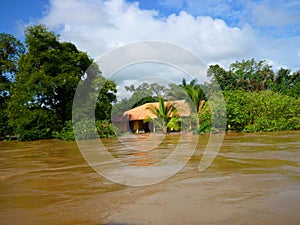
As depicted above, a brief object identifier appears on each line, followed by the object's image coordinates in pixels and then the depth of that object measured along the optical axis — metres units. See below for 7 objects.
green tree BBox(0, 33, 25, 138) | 20.78
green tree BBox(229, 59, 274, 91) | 28.31
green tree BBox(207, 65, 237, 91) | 28.39
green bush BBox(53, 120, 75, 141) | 16.97
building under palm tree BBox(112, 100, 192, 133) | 20.41
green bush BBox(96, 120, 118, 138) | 17.73
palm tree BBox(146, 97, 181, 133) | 18.61
